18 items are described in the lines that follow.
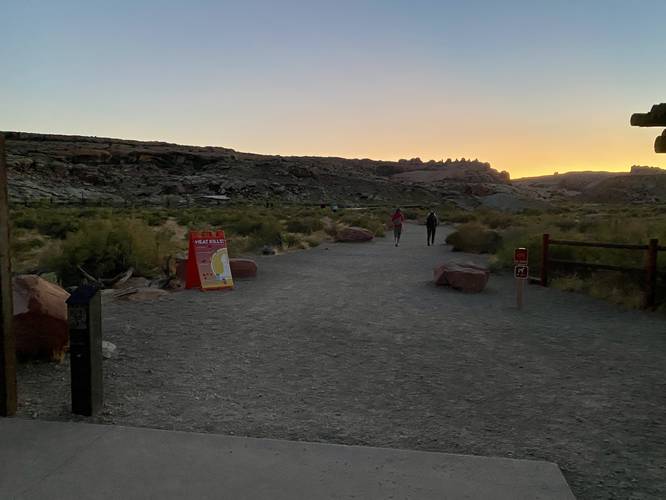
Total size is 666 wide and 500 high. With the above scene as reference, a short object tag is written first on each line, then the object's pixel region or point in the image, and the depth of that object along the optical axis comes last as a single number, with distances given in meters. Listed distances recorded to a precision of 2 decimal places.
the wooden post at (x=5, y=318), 4.79
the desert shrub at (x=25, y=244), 21.70
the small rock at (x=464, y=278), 13.14
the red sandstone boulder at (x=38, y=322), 6.53
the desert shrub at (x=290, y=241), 25.46
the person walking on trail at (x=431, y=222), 27.83
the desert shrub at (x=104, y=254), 15.07
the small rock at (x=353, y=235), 30.06
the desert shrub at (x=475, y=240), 23.67
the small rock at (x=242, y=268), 14.70
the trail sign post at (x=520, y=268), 10.80
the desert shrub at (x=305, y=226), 34.41
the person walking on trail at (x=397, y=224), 27.69
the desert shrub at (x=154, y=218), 36.90
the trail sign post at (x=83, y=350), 5.03
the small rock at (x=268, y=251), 21.72
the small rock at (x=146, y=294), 11.18
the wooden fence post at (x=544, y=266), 13.85
